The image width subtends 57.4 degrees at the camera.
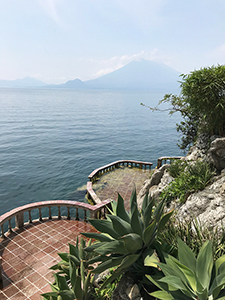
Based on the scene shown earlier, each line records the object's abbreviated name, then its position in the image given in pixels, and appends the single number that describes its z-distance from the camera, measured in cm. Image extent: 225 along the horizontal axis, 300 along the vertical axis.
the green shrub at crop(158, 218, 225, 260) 385
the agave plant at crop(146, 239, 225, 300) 276
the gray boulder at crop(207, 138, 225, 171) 779
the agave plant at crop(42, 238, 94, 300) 380
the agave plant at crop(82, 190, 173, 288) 335
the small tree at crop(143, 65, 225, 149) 825
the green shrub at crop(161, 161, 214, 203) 729
